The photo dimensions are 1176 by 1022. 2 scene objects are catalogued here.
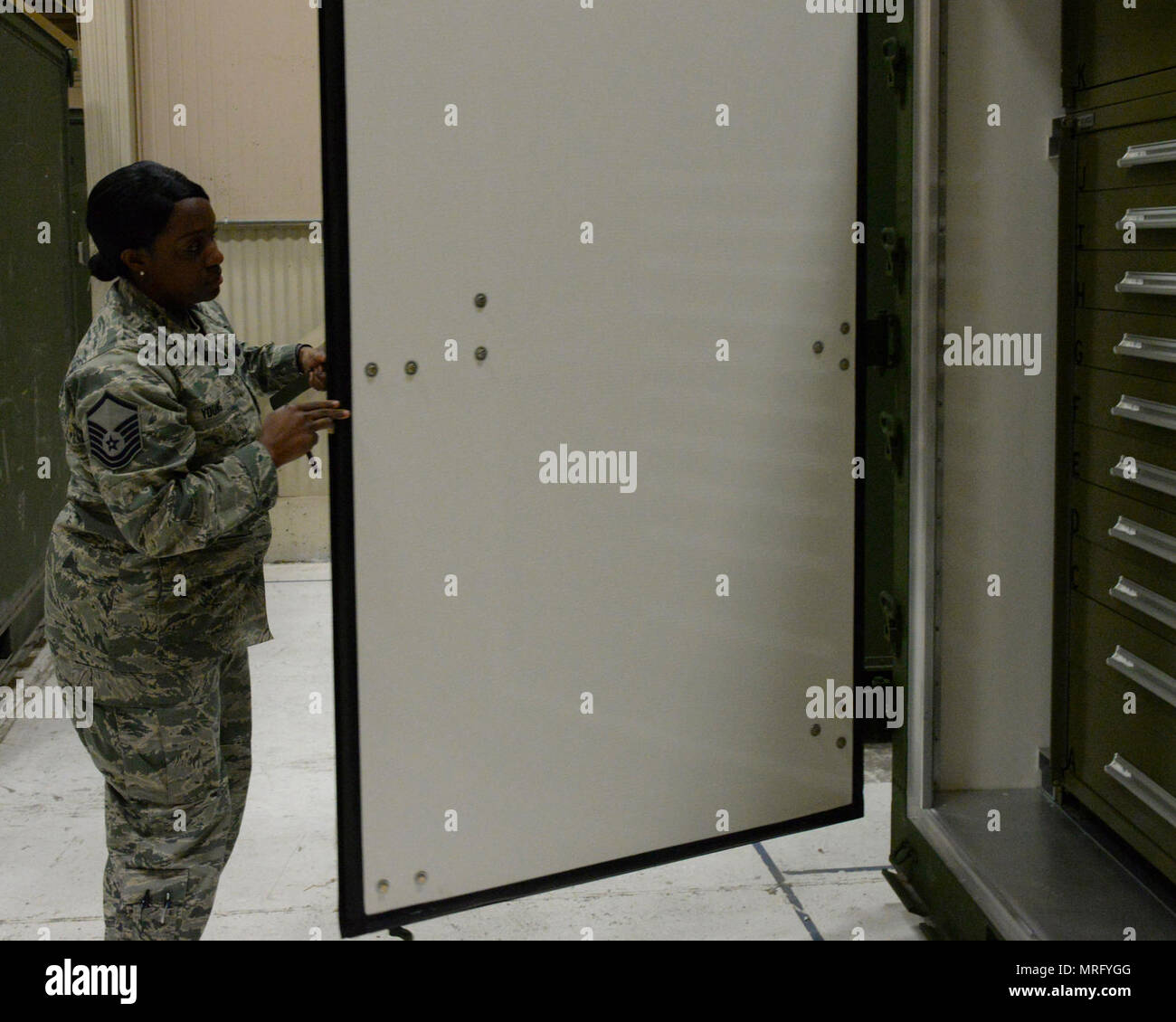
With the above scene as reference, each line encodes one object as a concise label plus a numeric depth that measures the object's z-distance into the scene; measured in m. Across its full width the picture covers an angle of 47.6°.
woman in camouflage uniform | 2.36
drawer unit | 2.62
